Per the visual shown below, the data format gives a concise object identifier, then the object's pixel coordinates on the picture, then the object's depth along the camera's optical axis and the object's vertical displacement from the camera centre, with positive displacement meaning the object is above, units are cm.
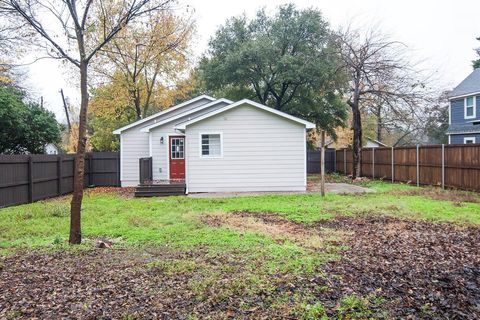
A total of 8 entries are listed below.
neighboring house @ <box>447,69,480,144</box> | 2352 +301
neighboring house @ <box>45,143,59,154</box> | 4934 +175
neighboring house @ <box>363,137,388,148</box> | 3939 +175
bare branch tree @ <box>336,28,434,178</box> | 1948 +429
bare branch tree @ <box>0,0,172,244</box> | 628 +221
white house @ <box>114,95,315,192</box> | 1496 +42
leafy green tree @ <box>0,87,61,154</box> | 1630 +166
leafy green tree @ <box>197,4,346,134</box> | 2169 +536
